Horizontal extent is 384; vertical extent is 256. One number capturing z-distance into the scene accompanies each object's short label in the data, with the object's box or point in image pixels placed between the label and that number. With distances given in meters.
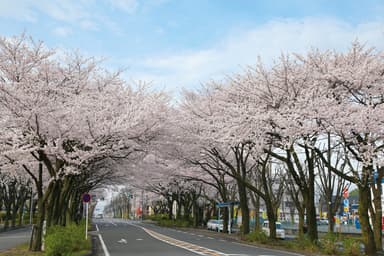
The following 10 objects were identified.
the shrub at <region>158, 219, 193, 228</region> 48.69
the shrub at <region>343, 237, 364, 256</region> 15.47
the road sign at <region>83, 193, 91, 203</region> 21.31
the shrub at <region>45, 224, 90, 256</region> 12.09
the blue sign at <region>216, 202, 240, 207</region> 31.37
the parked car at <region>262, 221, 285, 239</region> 30.30
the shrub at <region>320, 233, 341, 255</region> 16.25
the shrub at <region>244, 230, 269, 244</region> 21.94
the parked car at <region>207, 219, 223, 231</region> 39.29
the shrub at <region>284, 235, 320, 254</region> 17.34
